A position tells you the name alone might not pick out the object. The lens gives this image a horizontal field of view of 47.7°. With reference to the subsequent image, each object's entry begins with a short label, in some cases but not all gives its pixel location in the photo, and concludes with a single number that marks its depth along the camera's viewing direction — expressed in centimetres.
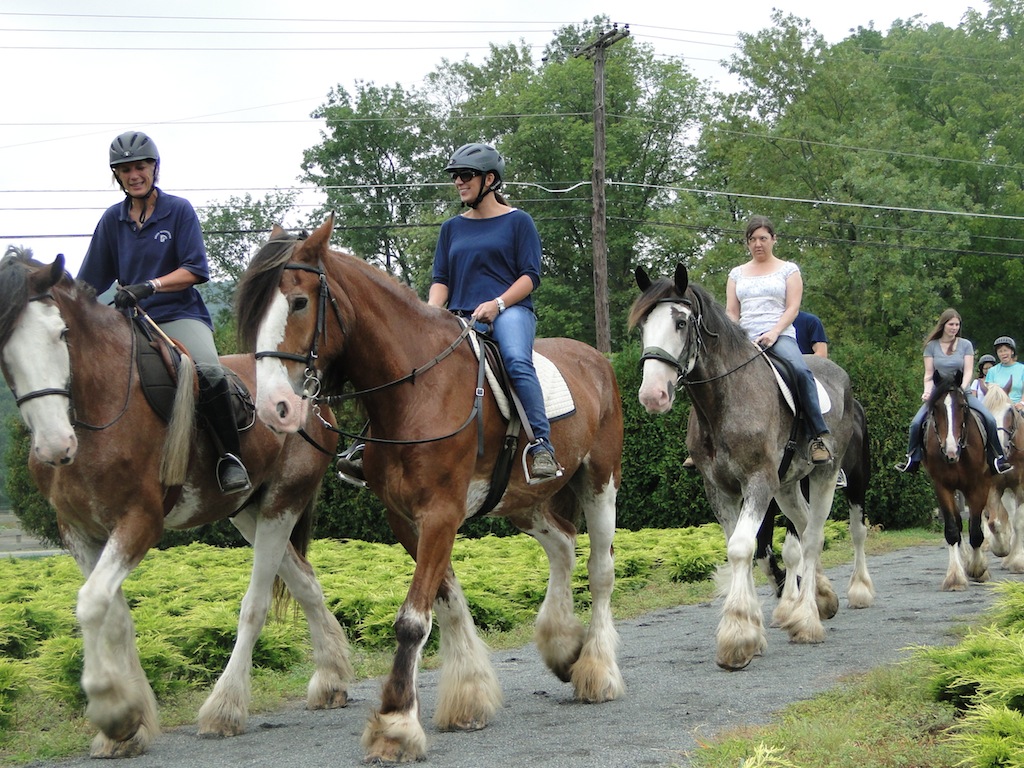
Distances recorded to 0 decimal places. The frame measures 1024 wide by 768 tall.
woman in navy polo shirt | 654
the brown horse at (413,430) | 558
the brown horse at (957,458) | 1296
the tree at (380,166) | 4738
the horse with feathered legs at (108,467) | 551
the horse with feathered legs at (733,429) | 779
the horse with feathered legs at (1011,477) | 1517
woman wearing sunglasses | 675
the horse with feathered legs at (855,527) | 1020
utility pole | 2681
